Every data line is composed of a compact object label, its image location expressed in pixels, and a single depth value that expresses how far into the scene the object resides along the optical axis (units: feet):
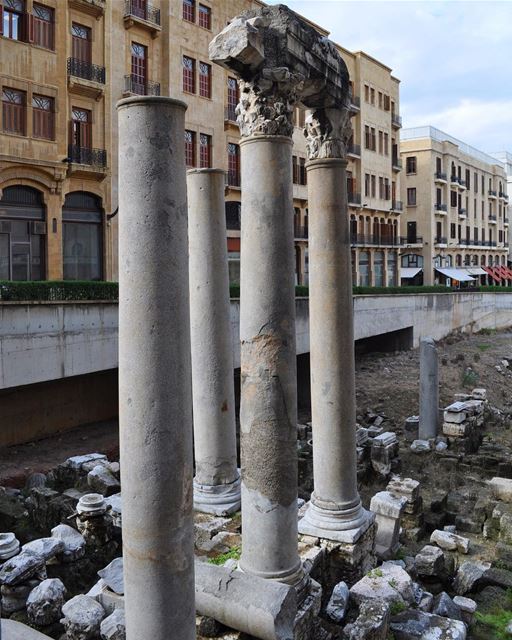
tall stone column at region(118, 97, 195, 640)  15.25
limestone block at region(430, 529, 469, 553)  33.45
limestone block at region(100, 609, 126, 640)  19.84
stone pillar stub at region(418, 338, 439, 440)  59.00
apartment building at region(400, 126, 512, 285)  171.53
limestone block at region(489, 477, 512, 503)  42.47
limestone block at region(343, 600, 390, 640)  20.72
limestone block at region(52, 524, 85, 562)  28.32
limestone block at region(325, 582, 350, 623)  22.70
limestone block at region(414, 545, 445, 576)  28.89
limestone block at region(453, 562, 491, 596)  28.58
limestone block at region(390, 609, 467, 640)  21.61
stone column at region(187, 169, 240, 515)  28.73
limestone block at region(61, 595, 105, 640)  21.17
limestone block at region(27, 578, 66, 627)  23.18
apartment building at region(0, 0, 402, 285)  68.80
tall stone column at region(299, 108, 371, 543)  25.93
